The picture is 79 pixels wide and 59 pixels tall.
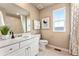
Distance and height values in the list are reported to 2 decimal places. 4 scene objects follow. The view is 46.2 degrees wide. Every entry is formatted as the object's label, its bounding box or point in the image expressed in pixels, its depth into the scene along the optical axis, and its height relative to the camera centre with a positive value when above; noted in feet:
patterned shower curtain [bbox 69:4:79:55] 5.42 +0.00
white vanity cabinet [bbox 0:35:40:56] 4.61 -1.11
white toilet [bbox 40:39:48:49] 5.86 -0.94
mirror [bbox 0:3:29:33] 5.49 +0.73
